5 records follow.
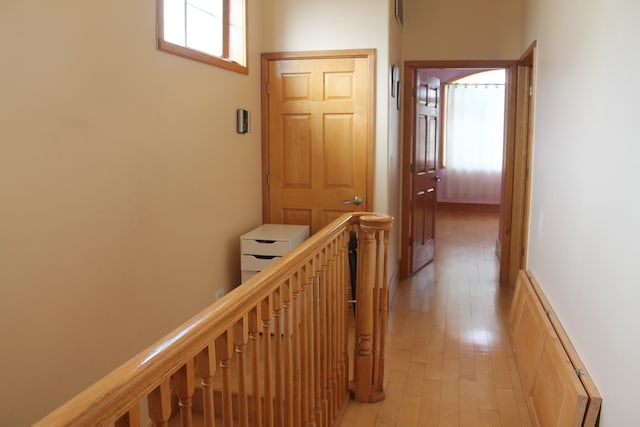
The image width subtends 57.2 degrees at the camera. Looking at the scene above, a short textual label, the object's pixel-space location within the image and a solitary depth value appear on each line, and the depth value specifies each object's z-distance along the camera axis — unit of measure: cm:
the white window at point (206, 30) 324
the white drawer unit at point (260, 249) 396
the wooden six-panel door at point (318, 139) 449
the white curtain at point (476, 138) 1035
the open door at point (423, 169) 575
